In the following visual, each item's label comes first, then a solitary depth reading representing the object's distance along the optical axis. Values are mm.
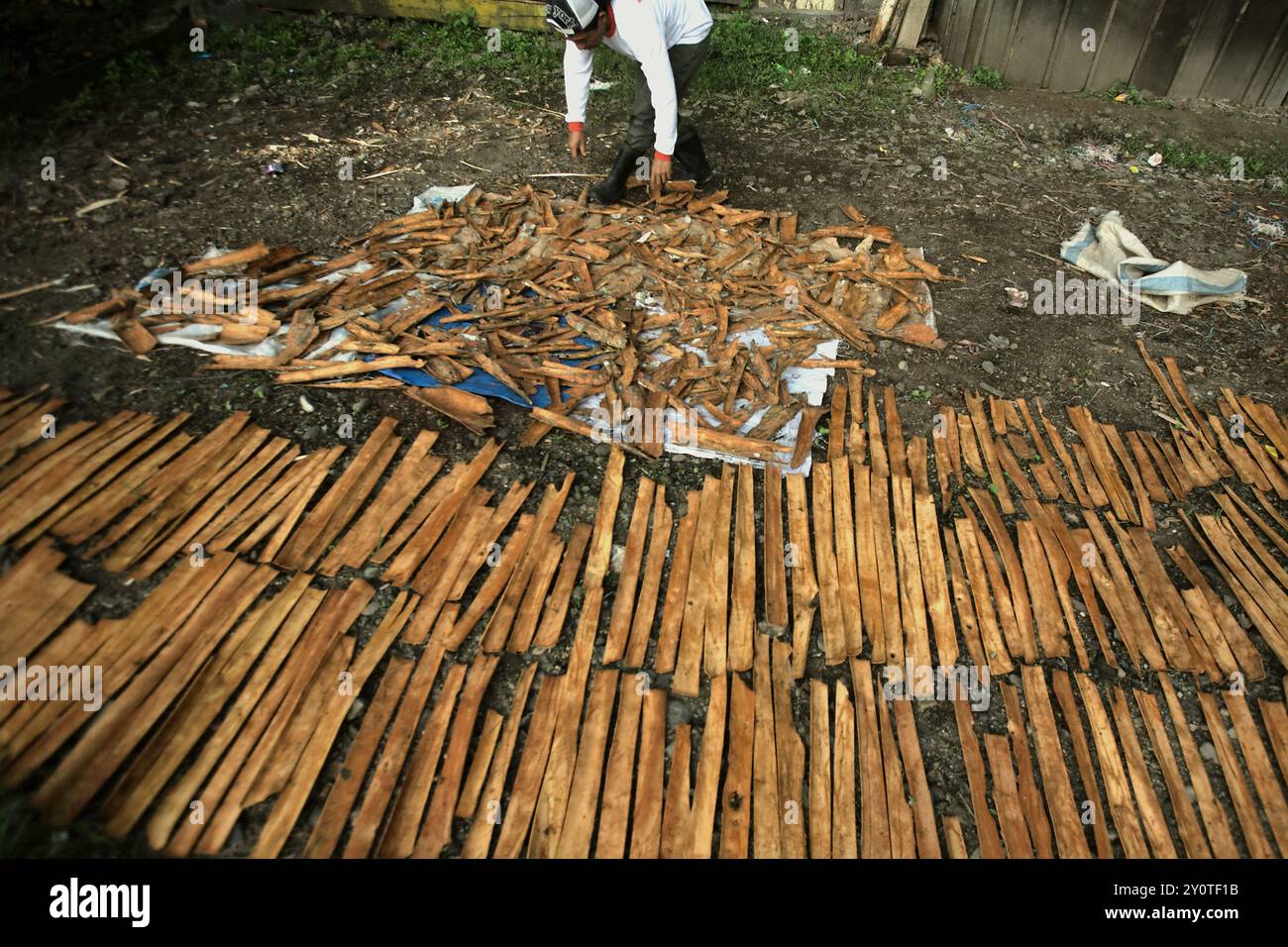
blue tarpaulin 3615
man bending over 4070
